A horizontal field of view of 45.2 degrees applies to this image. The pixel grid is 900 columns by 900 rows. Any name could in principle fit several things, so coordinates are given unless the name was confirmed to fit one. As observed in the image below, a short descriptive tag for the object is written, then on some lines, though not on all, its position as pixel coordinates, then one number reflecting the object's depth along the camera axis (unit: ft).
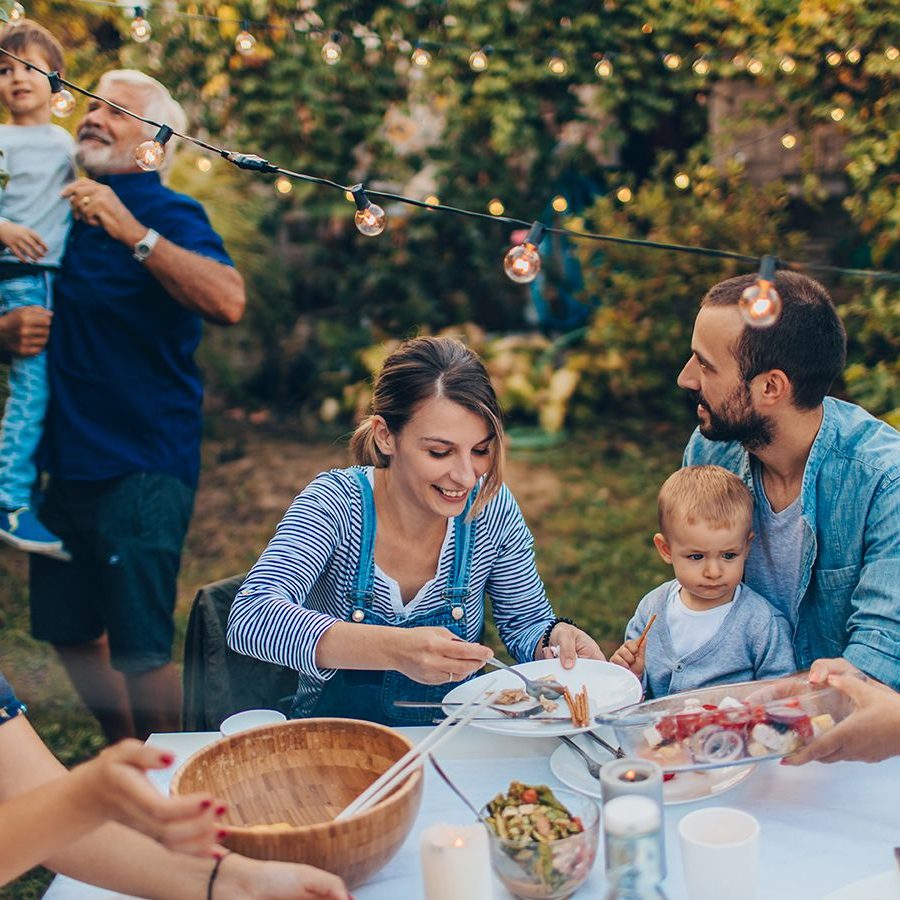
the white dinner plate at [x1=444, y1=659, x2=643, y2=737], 5.53
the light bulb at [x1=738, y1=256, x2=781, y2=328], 4.45
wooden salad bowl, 4.84
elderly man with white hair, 8.98
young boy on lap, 6.73
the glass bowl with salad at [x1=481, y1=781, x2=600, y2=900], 4.35
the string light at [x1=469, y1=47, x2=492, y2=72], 18.45
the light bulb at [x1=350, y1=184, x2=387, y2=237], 6.42
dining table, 4.66
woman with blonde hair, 6.70
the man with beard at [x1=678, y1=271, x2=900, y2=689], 6.59
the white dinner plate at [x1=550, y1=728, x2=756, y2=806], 5.21
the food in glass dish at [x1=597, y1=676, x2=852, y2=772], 5.08
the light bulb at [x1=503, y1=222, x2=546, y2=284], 5.67
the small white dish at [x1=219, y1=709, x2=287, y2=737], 5.49
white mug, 4.18
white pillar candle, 4.14
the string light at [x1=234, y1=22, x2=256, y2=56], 12.52
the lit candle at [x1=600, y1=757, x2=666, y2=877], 4.29
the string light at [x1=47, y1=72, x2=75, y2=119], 8.10
